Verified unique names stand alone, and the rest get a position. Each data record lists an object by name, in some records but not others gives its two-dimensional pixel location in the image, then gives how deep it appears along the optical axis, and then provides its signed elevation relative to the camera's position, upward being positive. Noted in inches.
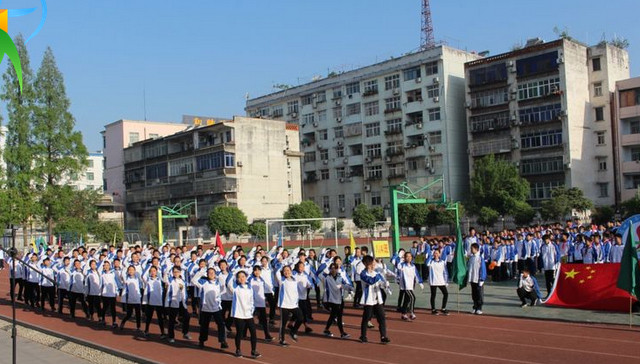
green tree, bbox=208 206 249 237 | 2021.4 -6.1
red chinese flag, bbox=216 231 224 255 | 788.9 -30.6
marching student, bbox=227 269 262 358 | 458.9 -66.6
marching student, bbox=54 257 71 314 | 708.0 -57.9
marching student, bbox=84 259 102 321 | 646.5 -62.7
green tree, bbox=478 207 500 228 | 1968.5 -18.7
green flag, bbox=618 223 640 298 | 511.8 -52.3
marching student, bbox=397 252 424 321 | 579.0 -59.8
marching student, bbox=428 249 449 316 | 590.2 -57.2
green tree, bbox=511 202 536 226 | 1950.1 -13.1
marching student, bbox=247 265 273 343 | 505.0 -62.4
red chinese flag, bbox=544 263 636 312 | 569.6 -75.7
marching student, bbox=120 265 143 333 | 584.4 -64.3
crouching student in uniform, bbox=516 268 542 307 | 613.3 -77.0
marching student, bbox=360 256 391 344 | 479.5 -62.9
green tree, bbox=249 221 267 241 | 1954.4 -36.5
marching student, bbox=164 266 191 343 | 529.3 -66.4
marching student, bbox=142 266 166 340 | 556.7 -64.4
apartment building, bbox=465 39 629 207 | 2085.4 +316.8
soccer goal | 1886.1 -30.9
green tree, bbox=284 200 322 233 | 2128.4 +17.2
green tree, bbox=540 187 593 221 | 1867.6 +9.1
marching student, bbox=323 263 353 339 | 523.2 -66.0
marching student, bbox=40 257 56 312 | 749.9 -70.3
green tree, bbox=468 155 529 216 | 1985.7 +67.8
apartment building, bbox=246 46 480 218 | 2422.5 +350.2
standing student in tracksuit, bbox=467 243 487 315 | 594.5 -60.8
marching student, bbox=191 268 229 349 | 486.6 -64.3
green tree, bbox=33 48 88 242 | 1521.9 +201.1
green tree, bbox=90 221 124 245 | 1797.5 -26.8
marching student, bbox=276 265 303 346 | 494.0 -64.2
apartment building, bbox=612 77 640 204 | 1990.7 +223.8
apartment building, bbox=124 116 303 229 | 2353.6 +191.5
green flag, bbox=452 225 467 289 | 616.7 -54.0
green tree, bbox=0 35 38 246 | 1471.5 +176.1
